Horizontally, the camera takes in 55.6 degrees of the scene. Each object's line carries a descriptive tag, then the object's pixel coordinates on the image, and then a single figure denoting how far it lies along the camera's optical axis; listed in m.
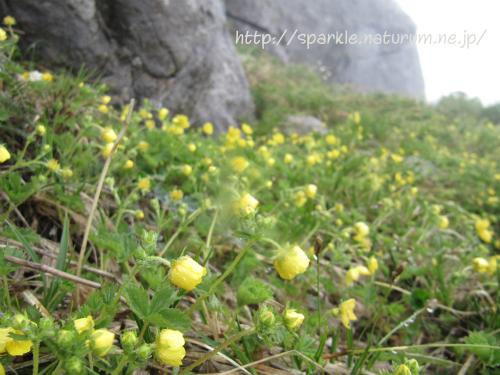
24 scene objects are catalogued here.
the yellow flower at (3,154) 0.25
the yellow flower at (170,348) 0.20
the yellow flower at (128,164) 0.37
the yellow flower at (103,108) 0.42
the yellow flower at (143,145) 0.40
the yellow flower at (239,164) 0.36
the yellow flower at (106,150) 0.35
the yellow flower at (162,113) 0.53
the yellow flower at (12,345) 0.19
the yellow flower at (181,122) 0.51
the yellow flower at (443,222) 0.54
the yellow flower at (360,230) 0.41
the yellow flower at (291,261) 0.23
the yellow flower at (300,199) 0.45
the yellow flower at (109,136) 0.36
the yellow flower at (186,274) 0.21
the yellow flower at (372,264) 0.36
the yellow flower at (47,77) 0.42
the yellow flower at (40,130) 0.33
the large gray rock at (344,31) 7.25
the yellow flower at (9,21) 0.43
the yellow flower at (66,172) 0.31
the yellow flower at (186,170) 0.40
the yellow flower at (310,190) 0.43
